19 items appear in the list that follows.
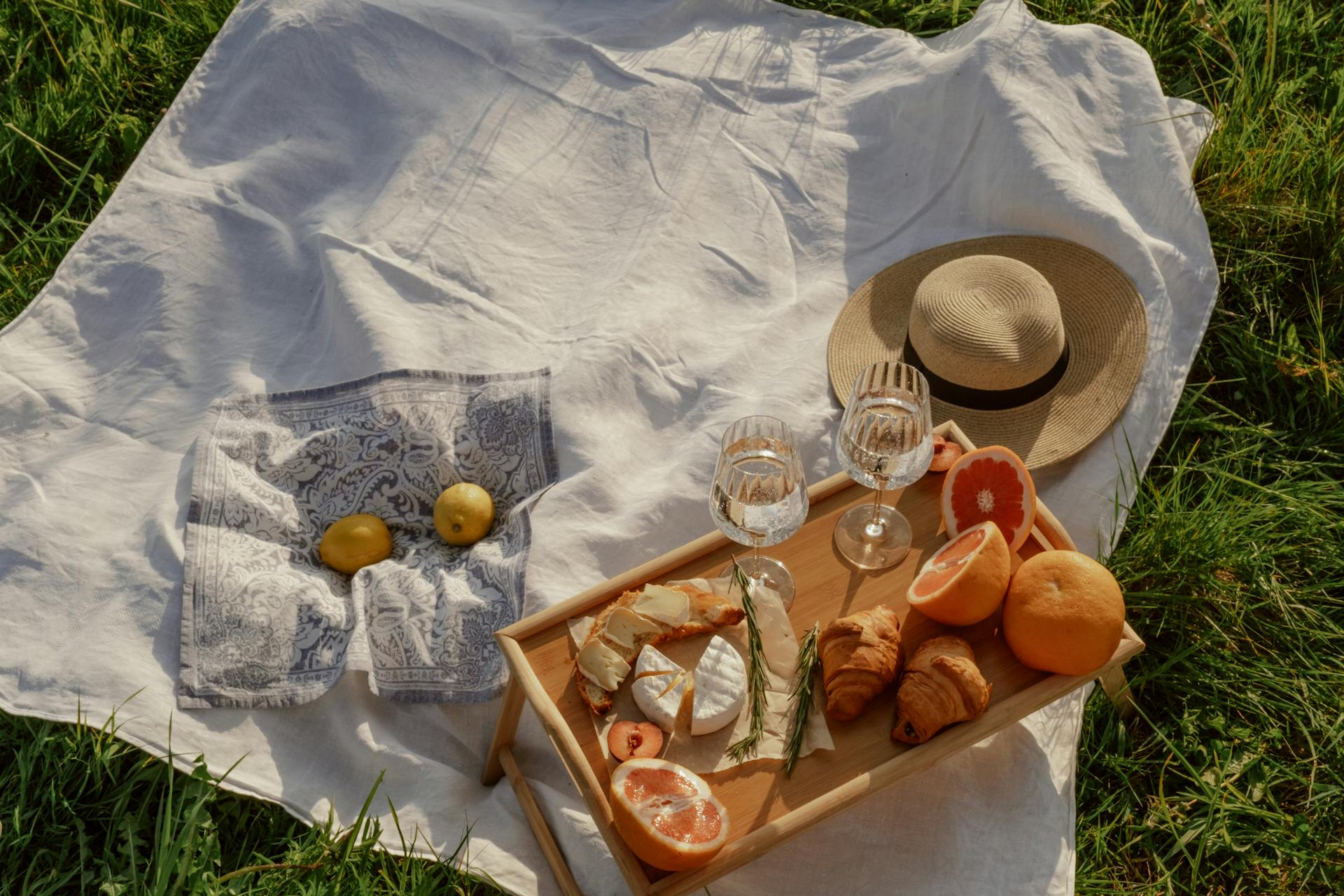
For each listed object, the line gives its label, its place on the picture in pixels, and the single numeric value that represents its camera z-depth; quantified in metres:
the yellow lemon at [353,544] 2.81
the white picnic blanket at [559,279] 2.55
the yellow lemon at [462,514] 2.83
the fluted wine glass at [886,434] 2.13
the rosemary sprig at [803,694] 1.97
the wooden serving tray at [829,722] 1.92
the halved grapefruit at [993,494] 2.21
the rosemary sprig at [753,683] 1.98
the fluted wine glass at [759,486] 2.05
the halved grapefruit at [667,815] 1.81
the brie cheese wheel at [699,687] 2.00
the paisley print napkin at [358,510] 2.64
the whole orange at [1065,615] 2.00
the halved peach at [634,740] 1.97
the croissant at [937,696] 1.96
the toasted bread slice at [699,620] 2.10
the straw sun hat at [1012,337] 2.71
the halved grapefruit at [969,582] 2.04
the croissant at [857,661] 1.99
